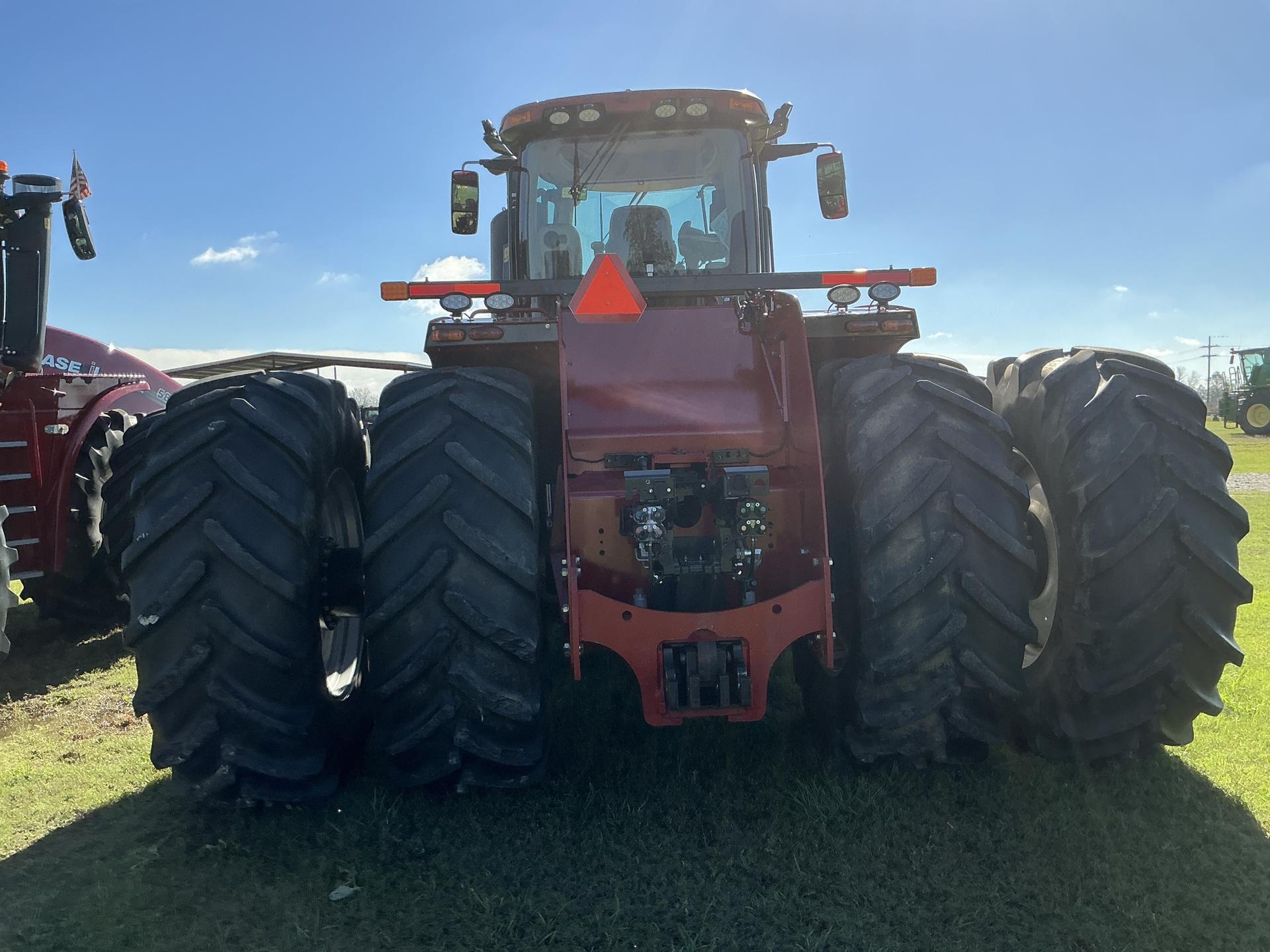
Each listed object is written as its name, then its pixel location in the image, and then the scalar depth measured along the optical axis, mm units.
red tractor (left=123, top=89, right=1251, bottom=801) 2820
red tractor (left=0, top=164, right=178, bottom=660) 4922
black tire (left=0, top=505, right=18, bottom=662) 3484
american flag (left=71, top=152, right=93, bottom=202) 4973
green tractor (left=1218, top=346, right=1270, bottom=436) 31703
